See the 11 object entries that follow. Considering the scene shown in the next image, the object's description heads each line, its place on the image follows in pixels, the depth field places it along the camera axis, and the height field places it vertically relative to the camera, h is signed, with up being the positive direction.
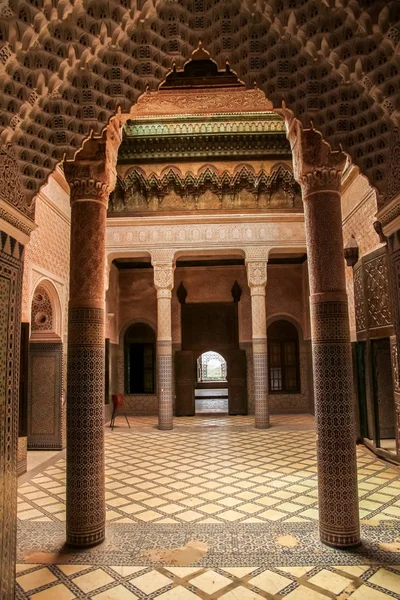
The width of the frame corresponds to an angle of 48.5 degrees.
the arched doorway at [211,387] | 11.89 -1.17
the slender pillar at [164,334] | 8.05 +0.41
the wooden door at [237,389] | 9.98 -0.77
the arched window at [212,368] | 21.19 -0.62
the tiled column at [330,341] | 2.82 +0.07
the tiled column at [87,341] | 2.93 +0.12
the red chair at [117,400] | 8.12 -0.78
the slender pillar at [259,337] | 8.02 +0.31
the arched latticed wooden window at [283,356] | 10.48 -0.06
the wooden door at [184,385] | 9.87 -0.65
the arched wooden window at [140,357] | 10.53 -0.01
